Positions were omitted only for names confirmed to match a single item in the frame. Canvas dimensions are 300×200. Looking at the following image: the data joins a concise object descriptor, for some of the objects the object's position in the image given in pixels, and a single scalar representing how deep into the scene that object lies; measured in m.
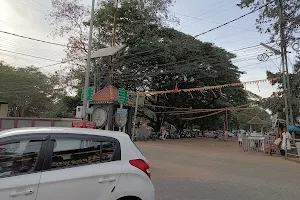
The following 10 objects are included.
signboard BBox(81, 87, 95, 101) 8.67
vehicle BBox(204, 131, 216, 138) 35.34
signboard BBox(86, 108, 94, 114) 8.23
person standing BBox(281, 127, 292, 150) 10.77
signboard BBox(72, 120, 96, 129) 6.02
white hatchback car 2.08
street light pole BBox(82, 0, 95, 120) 8.43
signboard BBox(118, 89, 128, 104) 7.39
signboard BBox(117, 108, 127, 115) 7.20
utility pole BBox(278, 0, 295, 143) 10.90
